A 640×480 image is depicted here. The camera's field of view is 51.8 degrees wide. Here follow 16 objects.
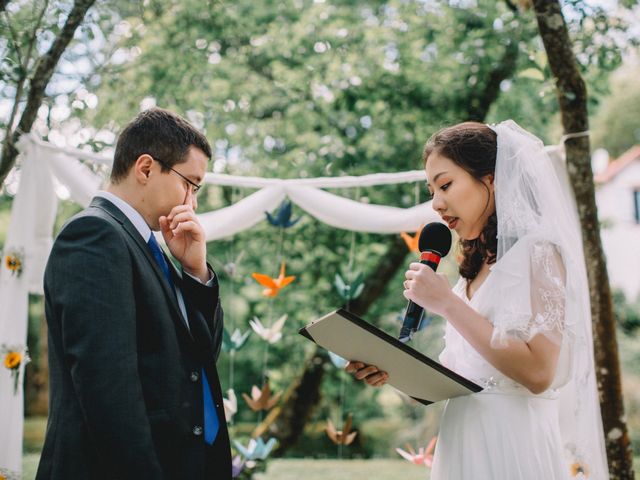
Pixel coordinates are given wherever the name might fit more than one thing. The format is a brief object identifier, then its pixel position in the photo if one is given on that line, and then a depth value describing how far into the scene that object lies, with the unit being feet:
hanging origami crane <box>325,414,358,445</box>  13.79
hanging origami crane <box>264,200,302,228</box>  13.89
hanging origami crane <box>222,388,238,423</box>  13.66
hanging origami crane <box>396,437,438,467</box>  12.70
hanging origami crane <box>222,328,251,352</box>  13.71
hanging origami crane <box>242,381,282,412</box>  13.97
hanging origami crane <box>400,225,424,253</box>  13.21
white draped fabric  11.33
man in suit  5.40
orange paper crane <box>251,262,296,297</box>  13.69
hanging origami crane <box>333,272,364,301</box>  14.06
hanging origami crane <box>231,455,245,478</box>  14.19
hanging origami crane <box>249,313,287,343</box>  14.15
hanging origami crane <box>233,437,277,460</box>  14.08
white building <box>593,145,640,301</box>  67.82
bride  6.54
